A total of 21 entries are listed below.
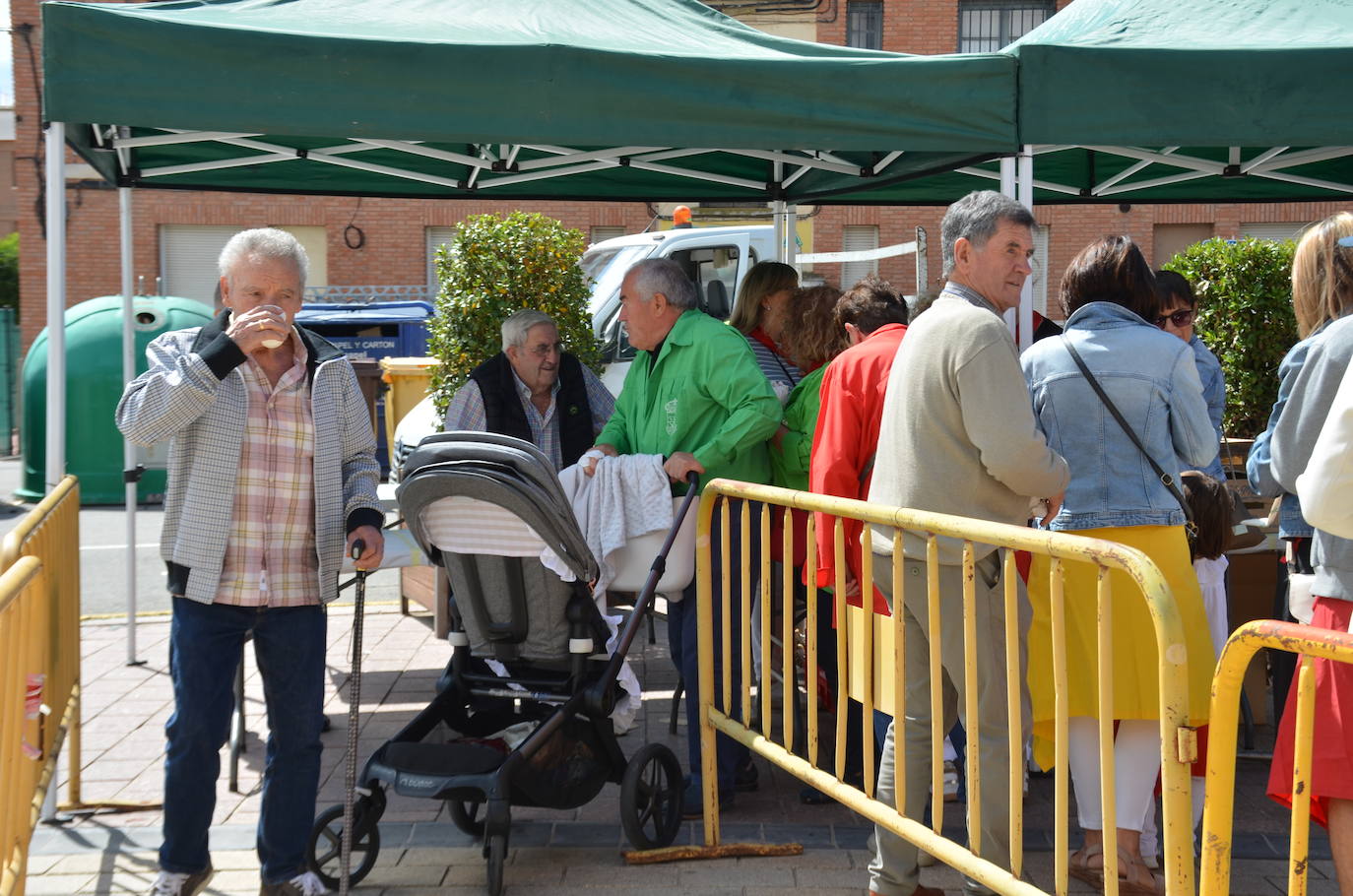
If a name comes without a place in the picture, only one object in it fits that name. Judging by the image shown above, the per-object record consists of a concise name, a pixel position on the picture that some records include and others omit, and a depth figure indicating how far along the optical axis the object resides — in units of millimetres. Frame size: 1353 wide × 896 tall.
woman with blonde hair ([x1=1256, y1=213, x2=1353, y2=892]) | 2980
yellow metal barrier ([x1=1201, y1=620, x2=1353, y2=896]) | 2402
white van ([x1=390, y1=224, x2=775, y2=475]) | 10234
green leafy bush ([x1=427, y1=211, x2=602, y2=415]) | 7121
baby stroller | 3969
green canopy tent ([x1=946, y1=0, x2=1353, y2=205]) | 4406
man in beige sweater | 3328
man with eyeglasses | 5609
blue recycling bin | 16578
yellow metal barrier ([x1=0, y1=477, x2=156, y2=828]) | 3736
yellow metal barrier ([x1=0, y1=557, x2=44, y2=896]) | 2857
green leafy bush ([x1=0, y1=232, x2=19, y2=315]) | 27328
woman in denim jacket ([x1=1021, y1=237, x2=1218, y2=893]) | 3676
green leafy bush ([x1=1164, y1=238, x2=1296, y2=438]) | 7875
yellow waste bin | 9086
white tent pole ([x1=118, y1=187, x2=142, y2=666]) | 6129
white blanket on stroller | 4555
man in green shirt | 4586
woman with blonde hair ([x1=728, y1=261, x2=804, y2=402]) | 5543
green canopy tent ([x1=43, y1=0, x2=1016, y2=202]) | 4070
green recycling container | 13773
